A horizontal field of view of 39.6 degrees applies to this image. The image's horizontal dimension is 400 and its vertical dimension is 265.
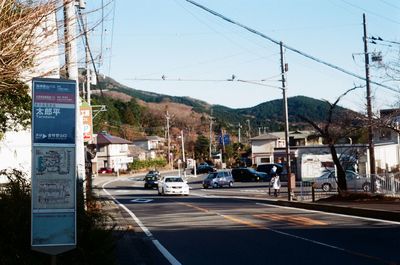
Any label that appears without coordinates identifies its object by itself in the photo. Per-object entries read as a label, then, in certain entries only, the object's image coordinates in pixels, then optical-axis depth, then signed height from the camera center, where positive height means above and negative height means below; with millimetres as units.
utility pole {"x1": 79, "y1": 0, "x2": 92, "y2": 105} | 8920 +4515
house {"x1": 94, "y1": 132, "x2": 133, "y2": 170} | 97312 +4444
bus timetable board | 6586 +124
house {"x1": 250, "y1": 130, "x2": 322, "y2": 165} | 91938 +4891
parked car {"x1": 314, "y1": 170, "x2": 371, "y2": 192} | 29622 -634
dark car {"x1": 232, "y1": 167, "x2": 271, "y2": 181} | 64188 -202
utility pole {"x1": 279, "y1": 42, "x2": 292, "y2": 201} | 29812 +2737
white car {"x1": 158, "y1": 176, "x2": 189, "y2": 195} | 40375 -878
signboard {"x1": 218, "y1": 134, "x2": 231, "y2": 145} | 91438 +5726
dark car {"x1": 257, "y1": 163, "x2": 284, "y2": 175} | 67044 +643
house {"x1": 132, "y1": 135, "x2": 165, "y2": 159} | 123712 +6797
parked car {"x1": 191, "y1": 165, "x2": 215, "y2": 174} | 92188 +866
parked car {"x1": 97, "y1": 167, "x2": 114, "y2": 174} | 97438 +1100
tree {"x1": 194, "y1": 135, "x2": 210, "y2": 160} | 118625 +5594
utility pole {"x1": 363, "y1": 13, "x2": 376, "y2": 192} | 25381 +2696
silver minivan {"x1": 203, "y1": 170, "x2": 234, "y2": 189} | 54147 -606
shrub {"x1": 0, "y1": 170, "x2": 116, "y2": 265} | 7074 -810
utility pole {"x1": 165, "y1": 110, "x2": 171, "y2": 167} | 110650 +3550
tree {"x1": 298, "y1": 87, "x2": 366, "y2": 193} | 26852 +2230
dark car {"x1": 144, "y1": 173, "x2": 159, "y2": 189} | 54928 -571
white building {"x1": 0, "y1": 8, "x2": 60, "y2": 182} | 7551 +1902
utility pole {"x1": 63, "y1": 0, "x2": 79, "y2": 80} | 8048 +2106
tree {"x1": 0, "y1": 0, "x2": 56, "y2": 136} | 6996 +1842
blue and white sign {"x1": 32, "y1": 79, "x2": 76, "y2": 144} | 6664 +793
